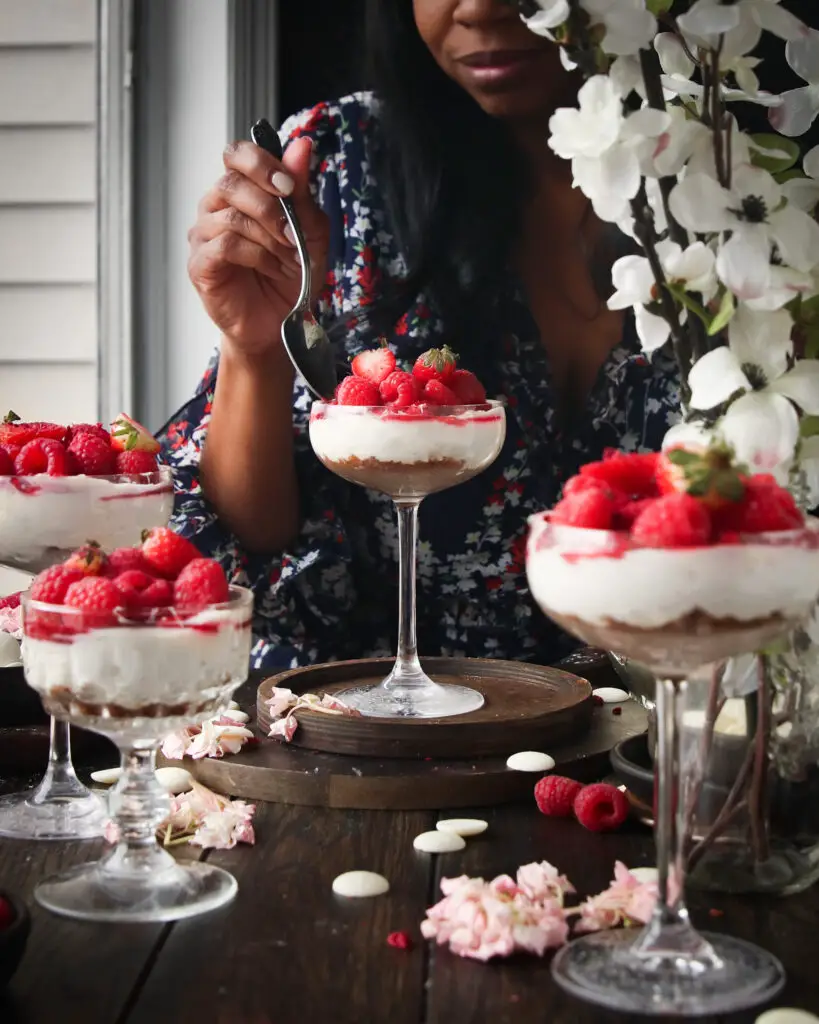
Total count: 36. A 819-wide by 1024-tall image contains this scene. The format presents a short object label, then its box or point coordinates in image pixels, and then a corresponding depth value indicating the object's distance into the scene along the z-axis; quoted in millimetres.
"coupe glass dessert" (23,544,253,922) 948
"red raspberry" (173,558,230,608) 964
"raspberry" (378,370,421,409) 1459
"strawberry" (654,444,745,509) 801
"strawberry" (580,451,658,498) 869
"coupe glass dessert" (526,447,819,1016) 807
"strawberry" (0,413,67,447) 1272
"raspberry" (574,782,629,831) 1106
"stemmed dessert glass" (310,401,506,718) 1457
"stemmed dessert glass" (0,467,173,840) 1223
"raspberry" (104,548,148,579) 1001
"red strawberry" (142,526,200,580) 1005
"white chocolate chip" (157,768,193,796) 1212
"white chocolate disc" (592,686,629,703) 1491
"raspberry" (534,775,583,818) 1142
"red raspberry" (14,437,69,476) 1256
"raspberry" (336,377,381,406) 1468
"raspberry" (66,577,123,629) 945
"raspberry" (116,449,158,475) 1289
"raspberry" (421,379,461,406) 1476
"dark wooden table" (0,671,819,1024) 813
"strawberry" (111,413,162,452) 1308
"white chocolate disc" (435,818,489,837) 1112
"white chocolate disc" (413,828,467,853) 1078
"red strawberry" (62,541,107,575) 991
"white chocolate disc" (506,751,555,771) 1214
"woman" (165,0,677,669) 2105
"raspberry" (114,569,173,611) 958
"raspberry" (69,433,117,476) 1271
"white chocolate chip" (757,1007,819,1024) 783
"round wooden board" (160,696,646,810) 1182
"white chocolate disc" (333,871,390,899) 983
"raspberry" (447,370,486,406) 1504
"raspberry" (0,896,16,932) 833
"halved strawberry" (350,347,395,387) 1490
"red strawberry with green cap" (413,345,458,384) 1486
